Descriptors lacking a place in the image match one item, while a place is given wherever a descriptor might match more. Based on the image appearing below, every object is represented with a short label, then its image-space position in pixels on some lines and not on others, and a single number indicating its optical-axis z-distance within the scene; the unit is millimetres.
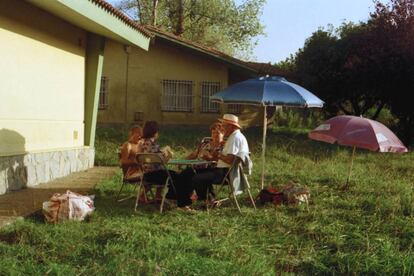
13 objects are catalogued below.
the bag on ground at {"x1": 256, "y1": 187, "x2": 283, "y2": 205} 8672
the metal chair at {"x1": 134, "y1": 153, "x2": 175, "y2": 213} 7676
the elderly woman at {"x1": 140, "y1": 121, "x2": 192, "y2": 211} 8031
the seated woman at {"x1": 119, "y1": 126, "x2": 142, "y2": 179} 8352
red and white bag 6832
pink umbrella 9047
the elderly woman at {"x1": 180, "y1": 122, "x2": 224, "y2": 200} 8141
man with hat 7770
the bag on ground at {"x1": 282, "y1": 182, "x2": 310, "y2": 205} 8609
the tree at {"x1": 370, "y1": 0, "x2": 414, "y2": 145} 19344
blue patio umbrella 8555
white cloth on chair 7829
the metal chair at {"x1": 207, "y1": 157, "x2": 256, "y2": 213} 7840
